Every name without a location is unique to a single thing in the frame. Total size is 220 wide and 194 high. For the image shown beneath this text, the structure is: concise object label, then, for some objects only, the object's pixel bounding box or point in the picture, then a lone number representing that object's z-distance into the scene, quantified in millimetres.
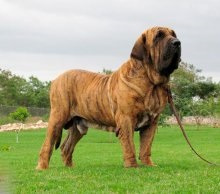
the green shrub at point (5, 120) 60469
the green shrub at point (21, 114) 44656
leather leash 8436
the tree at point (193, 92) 64812
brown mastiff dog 7848
